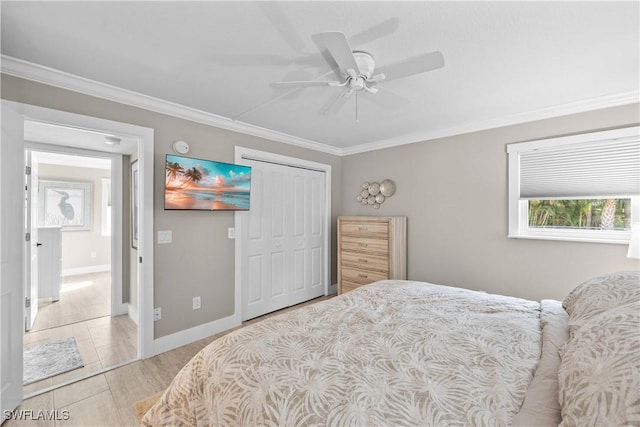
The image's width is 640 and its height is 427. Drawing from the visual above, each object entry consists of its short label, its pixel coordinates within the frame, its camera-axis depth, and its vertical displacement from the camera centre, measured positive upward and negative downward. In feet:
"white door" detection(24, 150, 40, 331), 9.12 -1.33
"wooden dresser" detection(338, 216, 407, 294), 11.67 -1.55
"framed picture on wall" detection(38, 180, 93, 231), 17.72 +0.53
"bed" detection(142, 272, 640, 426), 2.70 -1.96
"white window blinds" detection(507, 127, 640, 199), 7.86 +1.54
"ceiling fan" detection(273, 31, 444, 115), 4.59 +2.77
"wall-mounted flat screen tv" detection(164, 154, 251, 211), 8.61 +0.95
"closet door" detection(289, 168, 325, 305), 13.08 -0.97
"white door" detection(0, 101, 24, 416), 5.78 -0.97
